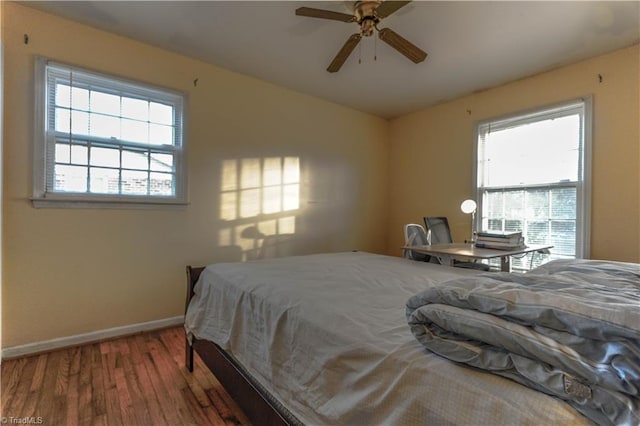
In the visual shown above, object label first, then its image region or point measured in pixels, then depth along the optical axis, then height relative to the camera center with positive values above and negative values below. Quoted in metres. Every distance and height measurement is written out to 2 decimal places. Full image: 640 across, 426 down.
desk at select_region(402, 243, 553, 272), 2.26 -0.31
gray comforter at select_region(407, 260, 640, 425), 0.52 -0.26
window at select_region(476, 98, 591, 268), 2.83 +0.41
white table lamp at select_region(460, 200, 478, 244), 3.22 +0.08
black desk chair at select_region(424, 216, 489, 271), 3.05 -0.21
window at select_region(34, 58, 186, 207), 2.25 +0.57
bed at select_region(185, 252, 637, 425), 0.63 -0.41
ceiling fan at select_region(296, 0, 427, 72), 1.74 +1.19
